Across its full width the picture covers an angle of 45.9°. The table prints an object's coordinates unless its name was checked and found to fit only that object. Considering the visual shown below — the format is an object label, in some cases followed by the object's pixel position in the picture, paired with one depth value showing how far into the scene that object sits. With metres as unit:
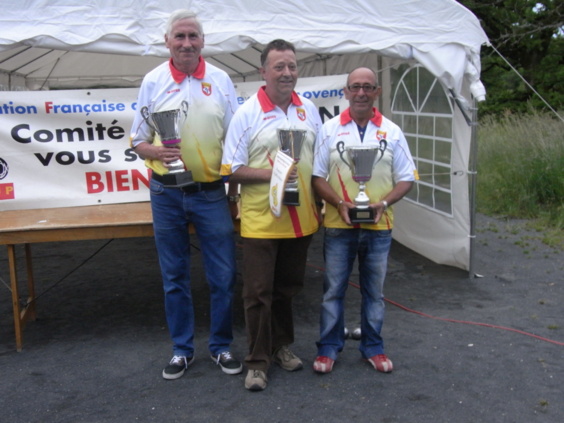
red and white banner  5.25
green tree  20.14
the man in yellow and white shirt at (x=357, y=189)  3.75
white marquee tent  4.86
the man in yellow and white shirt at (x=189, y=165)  3.73
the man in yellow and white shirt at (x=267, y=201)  3.62
